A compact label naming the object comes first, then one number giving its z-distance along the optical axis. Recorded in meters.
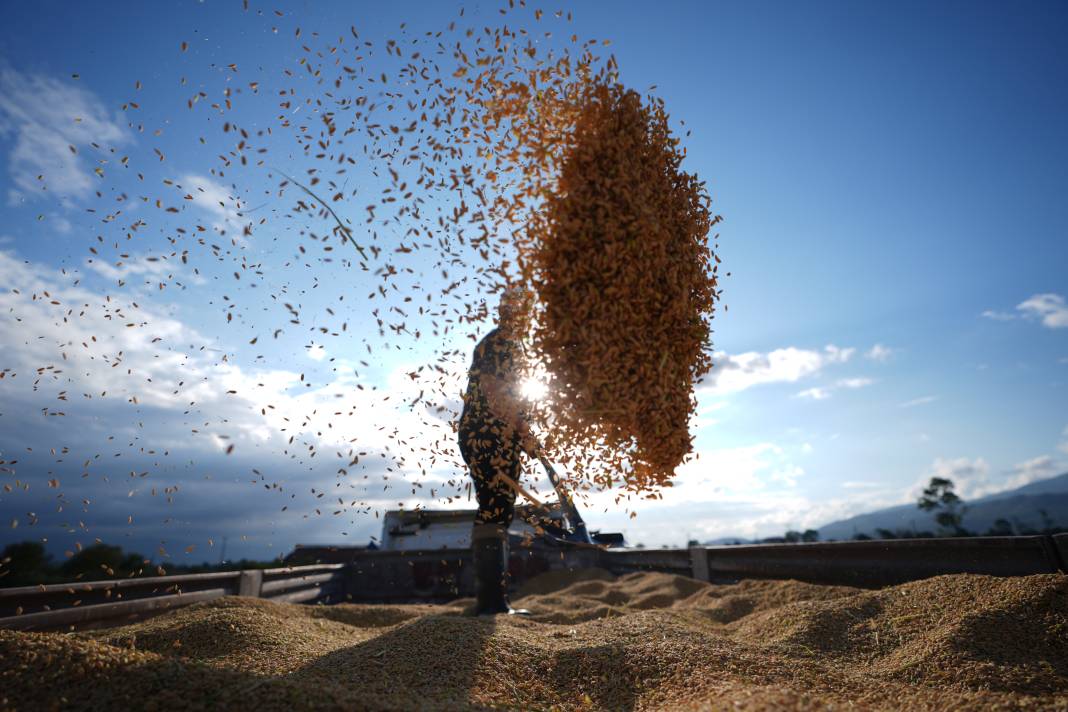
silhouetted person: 3.97
